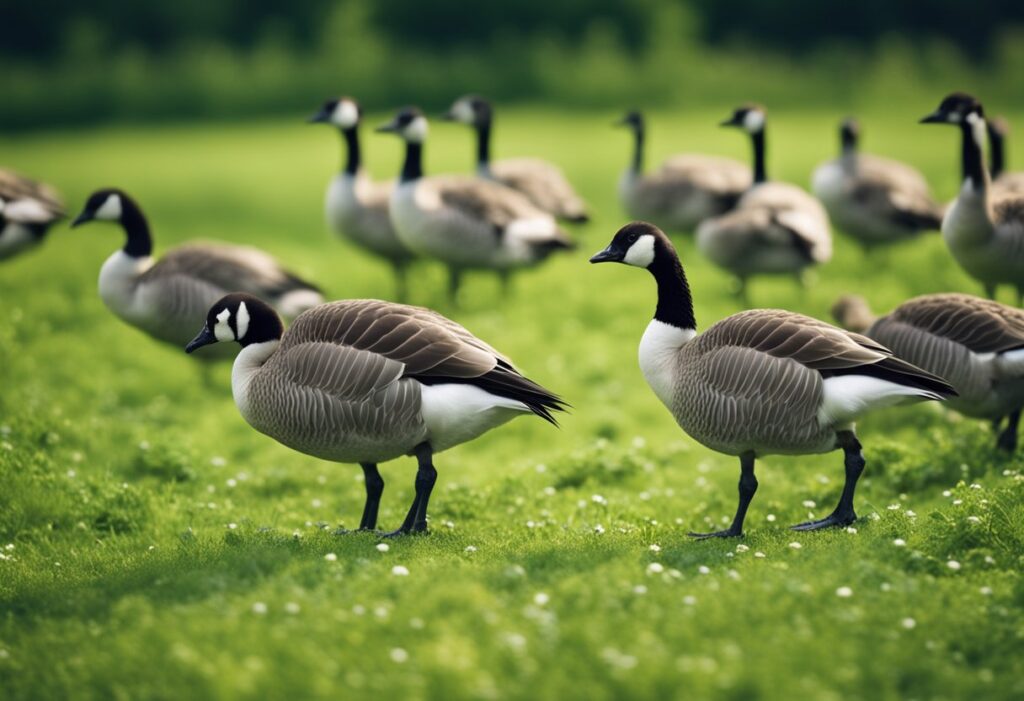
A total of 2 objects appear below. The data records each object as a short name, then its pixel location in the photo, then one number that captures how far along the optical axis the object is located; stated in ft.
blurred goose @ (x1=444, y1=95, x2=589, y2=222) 62.95
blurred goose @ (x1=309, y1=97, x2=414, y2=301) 59.41
